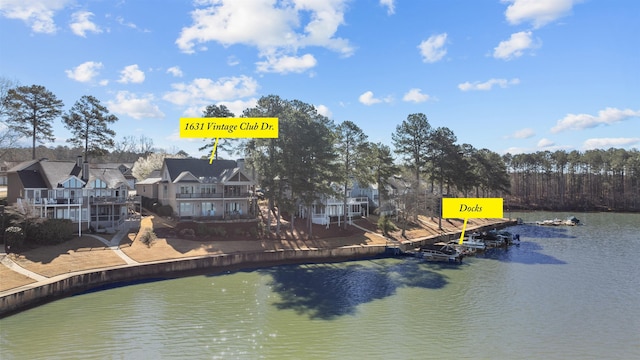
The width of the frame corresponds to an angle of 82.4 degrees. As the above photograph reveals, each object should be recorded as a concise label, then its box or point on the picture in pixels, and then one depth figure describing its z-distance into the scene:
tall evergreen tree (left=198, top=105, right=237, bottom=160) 56.38
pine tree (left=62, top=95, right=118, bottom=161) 49.06
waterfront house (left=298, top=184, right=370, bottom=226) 49.38
